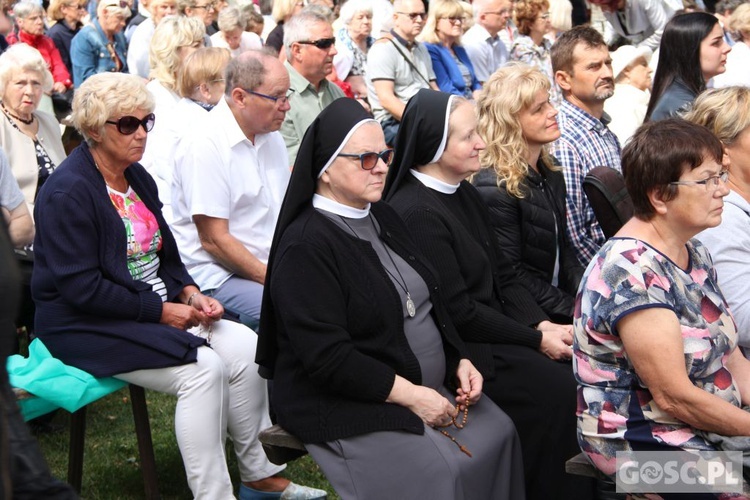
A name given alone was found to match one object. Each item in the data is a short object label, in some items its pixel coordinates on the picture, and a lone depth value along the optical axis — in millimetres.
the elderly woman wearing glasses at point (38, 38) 9406
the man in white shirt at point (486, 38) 9578
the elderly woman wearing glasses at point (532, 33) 9516
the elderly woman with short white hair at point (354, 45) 9008
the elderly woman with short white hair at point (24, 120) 5488
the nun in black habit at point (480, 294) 4016
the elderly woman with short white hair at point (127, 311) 3918
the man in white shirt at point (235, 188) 4691
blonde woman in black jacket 4648
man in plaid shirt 4984
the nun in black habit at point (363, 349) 3336
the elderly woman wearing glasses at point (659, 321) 2994
